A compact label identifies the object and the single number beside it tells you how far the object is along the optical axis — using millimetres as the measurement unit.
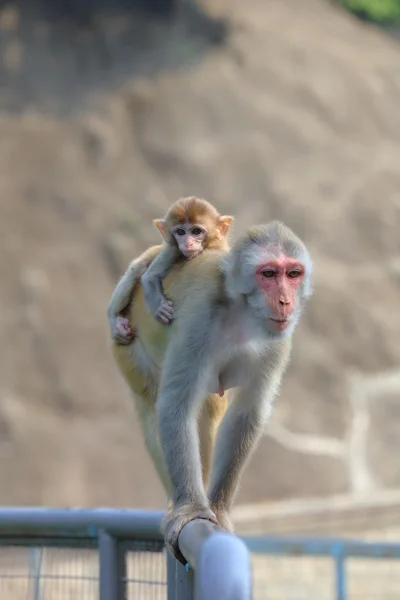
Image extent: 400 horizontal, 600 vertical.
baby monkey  5250
